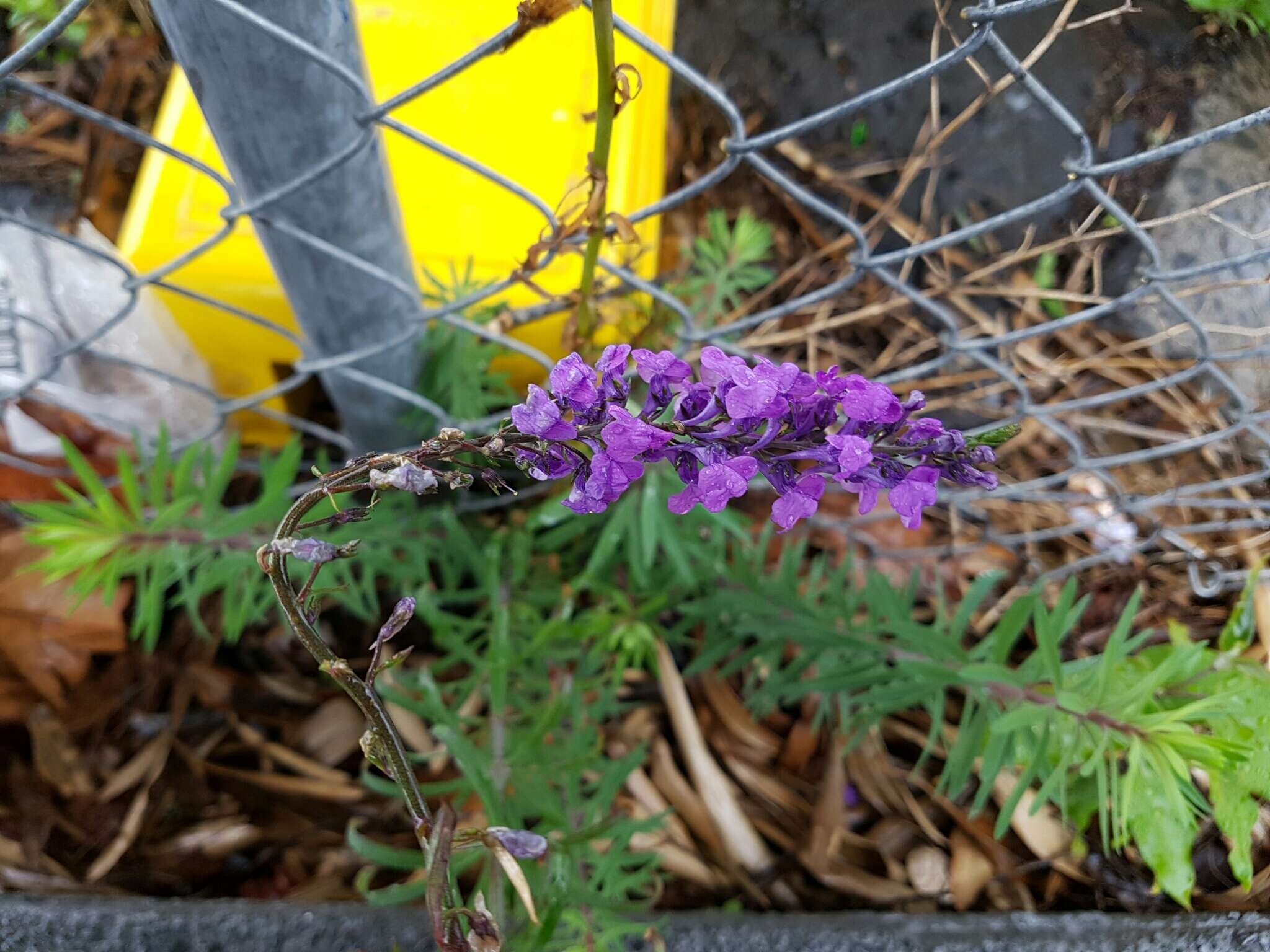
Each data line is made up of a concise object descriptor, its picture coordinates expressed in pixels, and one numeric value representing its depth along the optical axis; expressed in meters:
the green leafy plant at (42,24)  0.53
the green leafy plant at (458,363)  0.40
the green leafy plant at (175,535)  0.35
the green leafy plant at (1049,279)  0.48
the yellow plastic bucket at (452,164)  0.42
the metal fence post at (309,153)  0.24
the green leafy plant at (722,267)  0.47
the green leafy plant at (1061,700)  0.30
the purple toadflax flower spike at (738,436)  0.18
